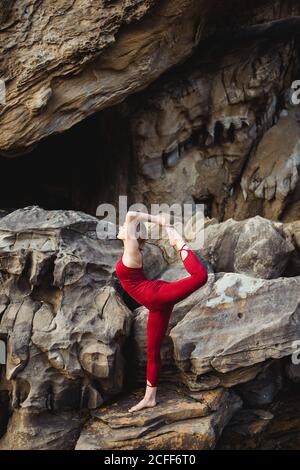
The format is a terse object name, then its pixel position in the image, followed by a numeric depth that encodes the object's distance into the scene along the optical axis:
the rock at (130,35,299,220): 8.57
